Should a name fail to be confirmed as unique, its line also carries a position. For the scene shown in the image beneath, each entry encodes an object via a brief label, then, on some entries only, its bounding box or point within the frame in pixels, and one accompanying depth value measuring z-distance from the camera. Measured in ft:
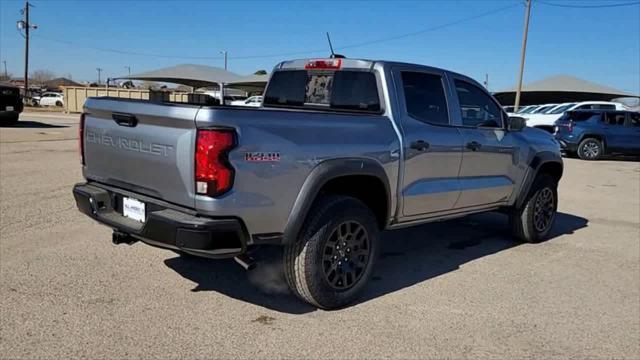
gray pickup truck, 10.98
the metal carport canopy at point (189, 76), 120.88
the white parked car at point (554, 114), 65.26
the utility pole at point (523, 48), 108.17
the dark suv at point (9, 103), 62.23
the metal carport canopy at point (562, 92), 144.97
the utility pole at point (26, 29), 147.95
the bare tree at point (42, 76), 451.12
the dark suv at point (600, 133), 58.54
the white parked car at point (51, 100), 168.25
